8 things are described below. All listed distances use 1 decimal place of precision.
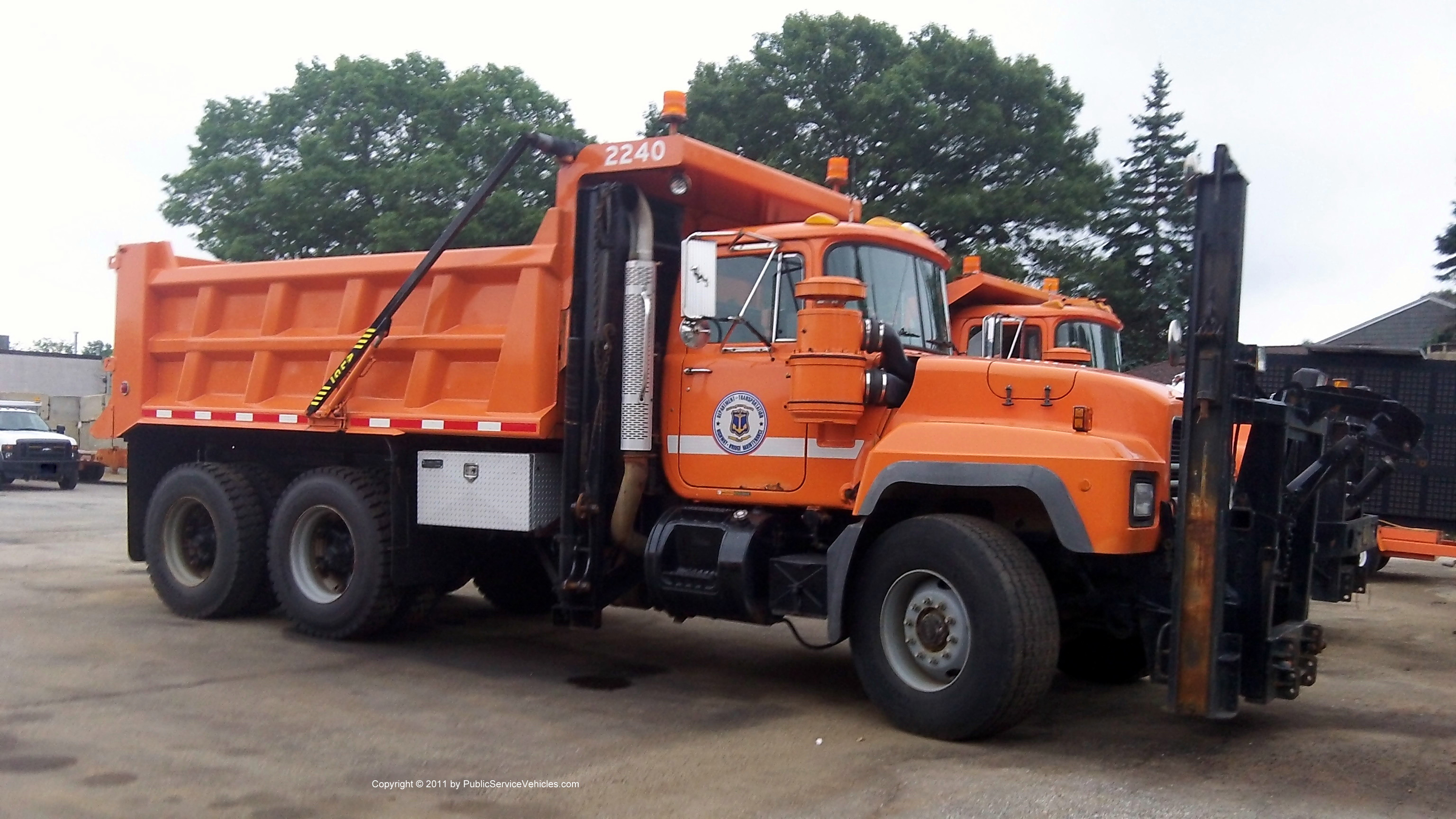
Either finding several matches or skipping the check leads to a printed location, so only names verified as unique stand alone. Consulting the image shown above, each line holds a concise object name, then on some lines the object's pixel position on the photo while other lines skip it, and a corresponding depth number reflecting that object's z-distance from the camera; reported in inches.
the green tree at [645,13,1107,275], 1040.8
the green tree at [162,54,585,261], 1120.2
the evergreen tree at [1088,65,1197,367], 1099.3
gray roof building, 1694.1
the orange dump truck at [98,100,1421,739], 239.6
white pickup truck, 997.8
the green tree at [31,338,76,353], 3868.1
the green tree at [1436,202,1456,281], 1357.0
